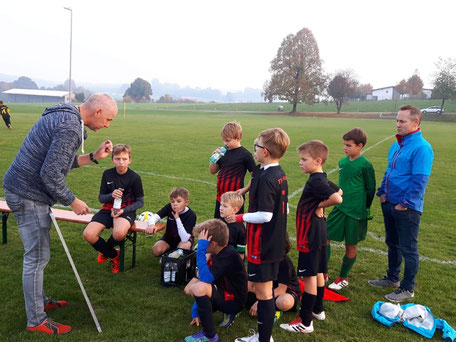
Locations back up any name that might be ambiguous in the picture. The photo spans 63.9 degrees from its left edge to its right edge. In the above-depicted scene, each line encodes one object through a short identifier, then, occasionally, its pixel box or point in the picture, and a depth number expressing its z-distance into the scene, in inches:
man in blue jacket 172.2
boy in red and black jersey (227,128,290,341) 126.0
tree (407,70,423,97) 4057.6
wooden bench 199.4
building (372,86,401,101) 4784.9
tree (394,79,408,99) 4170.8
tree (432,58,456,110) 2466.2
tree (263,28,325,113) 2711.6
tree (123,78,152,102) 5905.5
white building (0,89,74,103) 5211.6
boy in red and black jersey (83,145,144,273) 197.0
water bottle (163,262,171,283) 182.7
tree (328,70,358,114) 2775.6
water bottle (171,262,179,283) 181.3
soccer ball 236.8
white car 2423.7
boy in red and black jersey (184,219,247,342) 138.9
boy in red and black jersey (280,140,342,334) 146.7
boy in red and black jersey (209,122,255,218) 199.8
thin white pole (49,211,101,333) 143.6
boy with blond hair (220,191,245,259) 153.1
